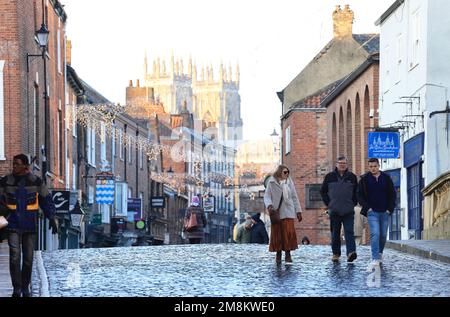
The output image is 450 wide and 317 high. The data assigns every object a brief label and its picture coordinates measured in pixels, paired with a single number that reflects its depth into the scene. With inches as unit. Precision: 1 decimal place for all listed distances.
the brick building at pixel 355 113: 1902.1
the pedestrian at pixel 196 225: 1537.4
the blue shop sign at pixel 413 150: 1508.4
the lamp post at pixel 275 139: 3142.7
